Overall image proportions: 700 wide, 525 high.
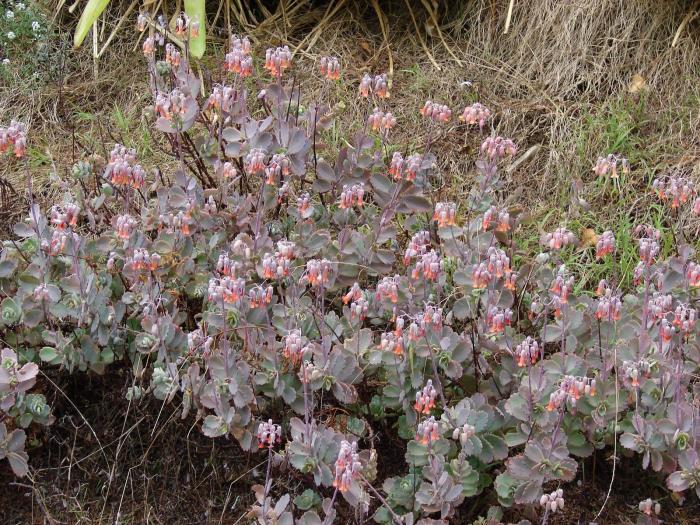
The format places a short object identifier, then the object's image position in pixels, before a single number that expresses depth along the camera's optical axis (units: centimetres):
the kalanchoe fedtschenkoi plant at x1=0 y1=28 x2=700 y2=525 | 216
